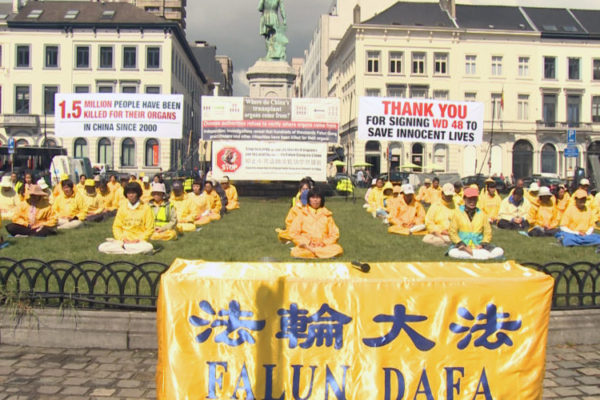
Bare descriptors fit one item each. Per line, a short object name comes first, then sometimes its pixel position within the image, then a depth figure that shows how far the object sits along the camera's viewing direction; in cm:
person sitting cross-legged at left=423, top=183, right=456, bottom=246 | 1195
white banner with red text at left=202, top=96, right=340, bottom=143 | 2261
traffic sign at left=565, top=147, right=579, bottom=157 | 1954
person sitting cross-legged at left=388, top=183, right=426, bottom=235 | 1362
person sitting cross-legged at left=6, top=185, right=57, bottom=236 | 1188
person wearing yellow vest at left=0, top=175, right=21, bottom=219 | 1360
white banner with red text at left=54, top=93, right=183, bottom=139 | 1898
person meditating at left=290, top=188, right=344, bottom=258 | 998
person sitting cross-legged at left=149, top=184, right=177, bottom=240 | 1165
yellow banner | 405
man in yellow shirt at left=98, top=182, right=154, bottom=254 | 1009
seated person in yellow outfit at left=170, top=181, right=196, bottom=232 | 1454
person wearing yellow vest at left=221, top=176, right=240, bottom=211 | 1903
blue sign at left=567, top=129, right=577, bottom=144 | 1853
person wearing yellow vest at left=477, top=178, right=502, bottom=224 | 1579
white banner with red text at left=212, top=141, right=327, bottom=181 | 2267
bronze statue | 2897
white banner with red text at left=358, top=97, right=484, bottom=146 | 1869
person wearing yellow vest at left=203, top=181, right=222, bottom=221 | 1623
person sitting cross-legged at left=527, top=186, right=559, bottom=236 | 1377
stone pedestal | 2773
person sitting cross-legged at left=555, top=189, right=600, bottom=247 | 1189
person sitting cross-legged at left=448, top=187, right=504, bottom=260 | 967
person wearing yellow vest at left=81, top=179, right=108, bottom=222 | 1557
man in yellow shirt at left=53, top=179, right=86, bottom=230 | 1438
